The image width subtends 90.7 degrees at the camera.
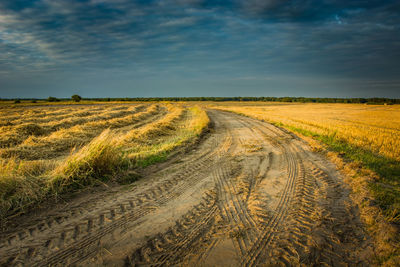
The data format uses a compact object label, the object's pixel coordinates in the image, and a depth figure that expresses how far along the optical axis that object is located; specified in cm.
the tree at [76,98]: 8056
